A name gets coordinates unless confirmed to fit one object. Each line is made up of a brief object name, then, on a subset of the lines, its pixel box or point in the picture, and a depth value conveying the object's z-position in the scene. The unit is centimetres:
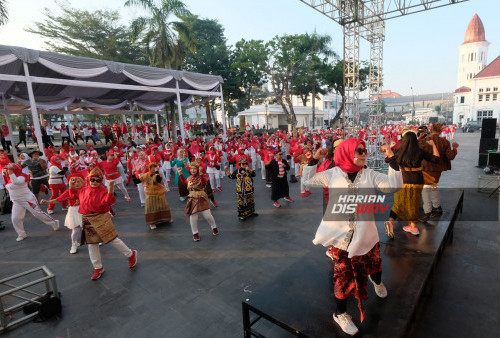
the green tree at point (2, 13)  1140
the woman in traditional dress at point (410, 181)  406
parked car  3428
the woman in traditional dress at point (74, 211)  473
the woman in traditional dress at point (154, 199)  604
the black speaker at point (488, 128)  1073
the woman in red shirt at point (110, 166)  767
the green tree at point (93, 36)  2275
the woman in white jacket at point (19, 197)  565
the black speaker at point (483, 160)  1137
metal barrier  327
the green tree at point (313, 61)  2826
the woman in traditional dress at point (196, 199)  530
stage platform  258
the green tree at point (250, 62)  2631
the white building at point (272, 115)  3925
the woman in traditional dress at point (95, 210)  403
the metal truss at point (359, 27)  1287
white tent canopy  913
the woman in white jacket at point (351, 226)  252
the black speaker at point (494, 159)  925
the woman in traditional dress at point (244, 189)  644
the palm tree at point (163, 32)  1856
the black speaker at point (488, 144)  1079
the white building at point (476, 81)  4338
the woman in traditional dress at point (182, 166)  762
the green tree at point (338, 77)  2939
